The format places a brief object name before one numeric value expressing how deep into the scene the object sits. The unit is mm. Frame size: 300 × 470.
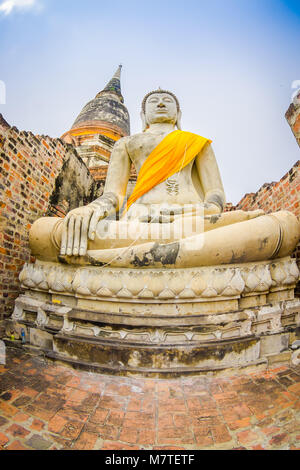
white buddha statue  2059
